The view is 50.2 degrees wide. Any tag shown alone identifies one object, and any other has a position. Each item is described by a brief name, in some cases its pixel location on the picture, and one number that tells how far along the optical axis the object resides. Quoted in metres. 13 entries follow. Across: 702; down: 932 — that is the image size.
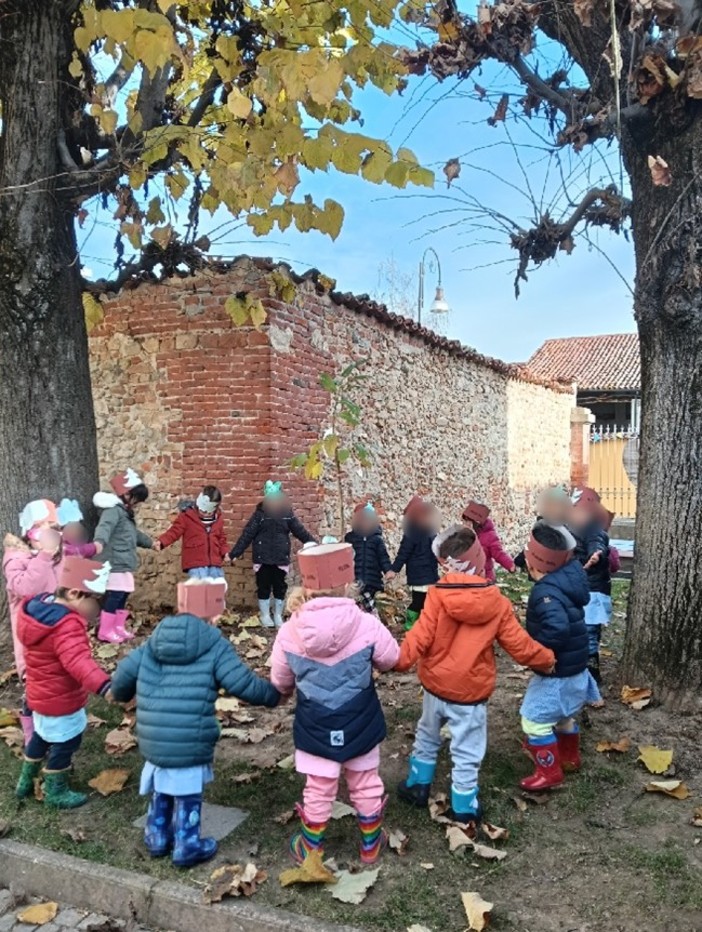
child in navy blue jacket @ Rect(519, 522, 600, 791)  3.89
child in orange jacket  3.62
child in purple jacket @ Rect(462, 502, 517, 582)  6.67
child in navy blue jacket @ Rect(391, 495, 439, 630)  7.30
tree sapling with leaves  7.39
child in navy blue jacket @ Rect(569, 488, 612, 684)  5.69
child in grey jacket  6.56
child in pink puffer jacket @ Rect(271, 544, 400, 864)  3.26
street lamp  18.99
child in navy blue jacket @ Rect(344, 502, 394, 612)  7.54
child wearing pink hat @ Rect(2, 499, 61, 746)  4.44
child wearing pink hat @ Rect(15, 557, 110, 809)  3.71
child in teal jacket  3.27
